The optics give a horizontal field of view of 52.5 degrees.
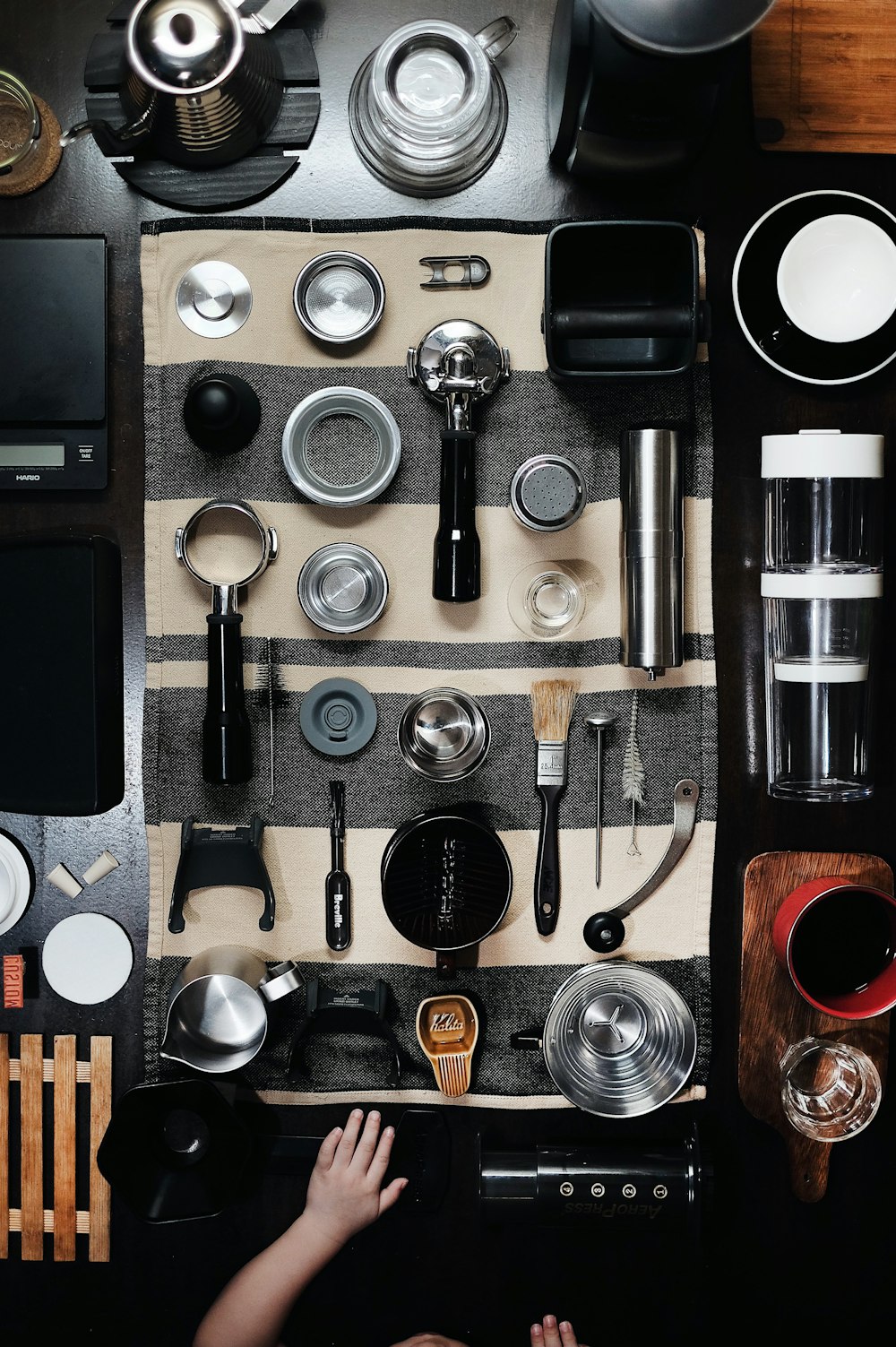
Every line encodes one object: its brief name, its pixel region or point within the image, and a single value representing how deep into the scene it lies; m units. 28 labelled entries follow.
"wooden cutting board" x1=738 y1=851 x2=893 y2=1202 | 1.18
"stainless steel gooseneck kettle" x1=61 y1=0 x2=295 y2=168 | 1.02
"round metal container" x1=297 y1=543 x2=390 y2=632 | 1.14
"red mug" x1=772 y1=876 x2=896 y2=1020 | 1.14
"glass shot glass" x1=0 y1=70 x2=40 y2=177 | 1.10
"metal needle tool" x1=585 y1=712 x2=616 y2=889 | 1.14
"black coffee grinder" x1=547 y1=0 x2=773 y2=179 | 0.89
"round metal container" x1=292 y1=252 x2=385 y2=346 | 1.13
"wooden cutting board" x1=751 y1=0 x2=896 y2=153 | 1.12
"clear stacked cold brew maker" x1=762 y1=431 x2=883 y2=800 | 1.10
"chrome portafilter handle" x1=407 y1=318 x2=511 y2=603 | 1.09
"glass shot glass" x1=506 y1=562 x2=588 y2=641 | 1.15
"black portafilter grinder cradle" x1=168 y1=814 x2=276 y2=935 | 1.15
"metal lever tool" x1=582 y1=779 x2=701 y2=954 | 1.15
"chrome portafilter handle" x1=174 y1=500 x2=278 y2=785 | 1.10
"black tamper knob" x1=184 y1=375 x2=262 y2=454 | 1.09
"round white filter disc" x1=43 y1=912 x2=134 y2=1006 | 1.19
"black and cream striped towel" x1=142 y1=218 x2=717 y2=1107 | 1.14
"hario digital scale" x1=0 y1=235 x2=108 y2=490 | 1.12
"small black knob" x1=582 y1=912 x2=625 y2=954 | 1.15
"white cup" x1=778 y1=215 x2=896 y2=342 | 1.12
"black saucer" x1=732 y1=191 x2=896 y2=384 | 1.12
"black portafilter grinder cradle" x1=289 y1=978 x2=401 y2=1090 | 1.14
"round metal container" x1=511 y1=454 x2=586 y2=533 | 1.13
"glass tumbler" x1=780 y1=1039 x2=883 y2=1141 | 1.15
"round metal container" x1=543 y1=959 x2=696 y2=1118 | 1.14
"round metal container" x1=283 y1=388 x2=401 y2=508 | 1.12
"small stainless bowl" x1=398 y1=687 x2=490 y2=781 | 1.15
